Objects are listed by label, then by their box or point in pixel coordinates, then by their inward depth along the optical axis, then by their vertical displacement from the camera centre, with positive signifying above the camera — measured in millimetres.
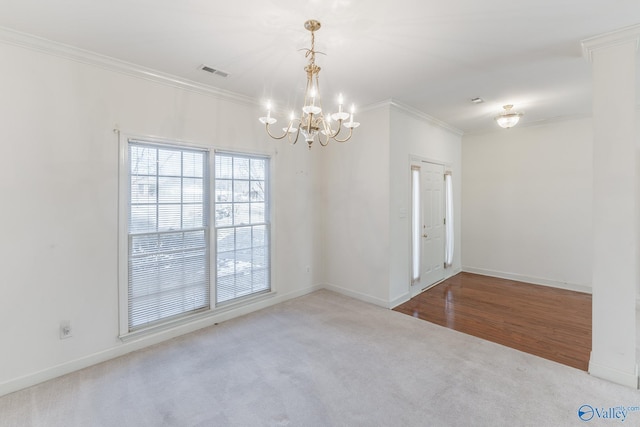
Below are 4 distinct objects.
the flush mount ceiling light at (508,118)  4320 +1379
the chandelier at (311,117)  2104 +709
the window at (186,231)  3057 -221
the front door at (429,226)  4789 -230
